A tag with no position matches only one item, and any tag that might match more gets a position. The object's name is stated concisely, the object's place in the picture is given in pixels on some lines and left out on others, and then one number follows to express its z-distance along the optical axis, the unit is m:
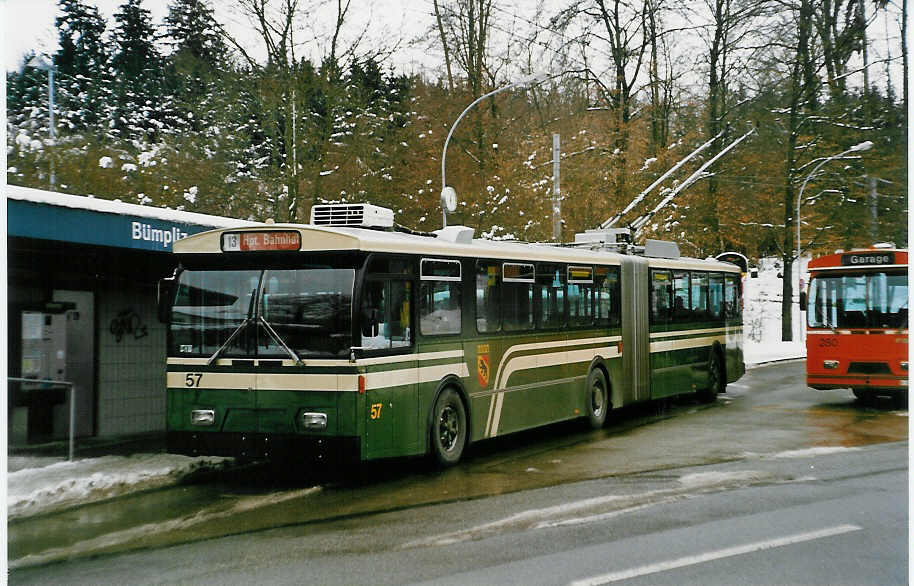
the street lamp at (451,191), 21.25
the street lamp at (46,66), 31.39
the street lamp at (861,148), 30.82
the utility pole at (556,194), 25.84
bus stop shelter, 12.03
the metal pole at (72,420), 12.09
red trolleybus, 18.83
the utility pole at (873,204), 31.42
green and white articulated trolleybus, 10.41
